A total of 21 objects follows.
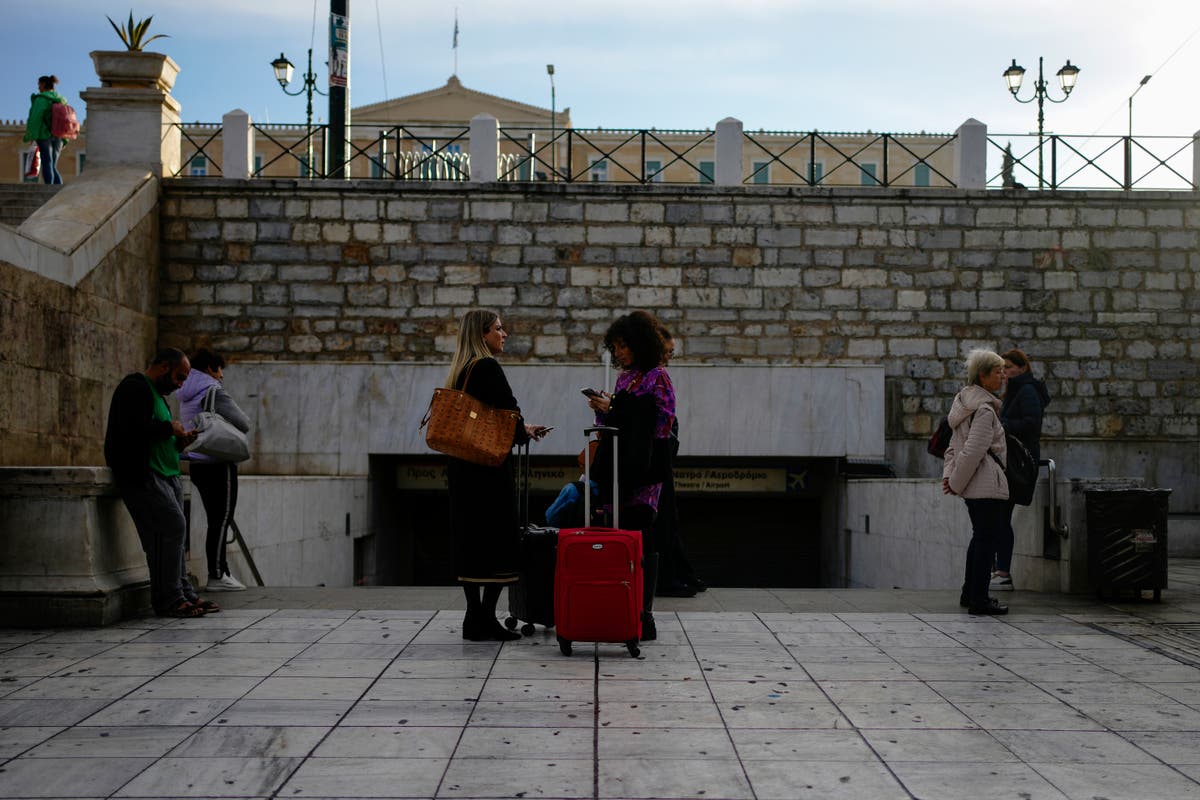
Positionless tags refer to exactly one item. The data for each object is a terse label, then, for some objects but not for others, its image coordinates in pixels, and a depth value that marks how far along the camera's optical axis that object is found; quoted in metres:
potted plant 15.40
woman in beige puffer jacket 7.96
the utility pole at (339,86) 16.53
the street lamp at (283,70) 25.91
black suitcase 6.57
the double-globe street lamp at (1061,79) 23.52
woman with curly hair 6.46
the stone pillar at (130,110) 15.49
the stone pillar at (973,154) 16.36
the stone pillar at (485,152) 16.16
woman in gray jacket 8.83
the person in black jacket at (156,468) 7.25
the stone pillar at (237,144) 15.92
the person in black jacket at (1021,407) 9.16
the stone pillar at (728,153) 16.22
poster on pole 16.95
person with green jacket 15.62
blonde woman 6.49
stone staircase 15.21
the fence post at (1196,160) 16.52
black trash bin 8.52
